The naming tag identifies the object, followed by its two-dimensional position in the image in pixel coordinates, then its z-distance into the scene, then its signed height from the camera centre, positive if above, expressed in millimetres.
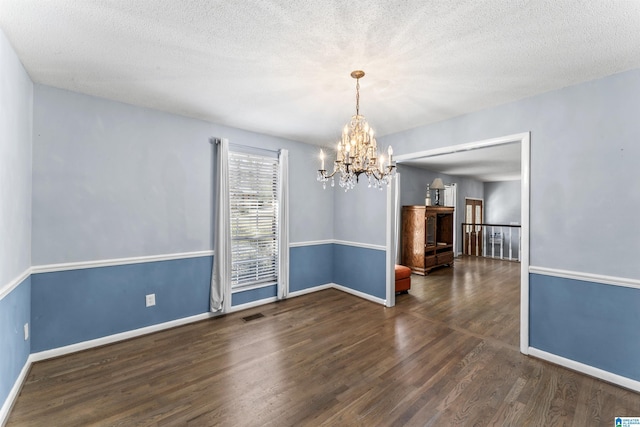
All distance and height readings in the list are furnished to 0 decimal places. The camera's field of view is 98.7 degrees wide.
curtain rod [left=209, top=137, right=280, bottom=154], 3621 +956
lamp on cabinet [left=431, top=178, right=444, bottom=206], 6915 +749
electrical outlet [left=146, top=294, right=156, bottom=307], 3147 -1004
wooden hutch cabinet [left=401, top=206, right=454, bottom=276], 6195 -605
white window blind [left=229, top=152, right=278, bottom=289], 3848 -82
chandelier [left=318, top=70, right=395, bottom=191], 2287 +511
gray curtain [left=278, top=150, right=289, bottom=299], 4223 -86
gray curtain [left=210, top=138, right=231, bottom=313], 3609 -199
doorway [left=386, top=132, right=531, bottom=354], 2740 -13
